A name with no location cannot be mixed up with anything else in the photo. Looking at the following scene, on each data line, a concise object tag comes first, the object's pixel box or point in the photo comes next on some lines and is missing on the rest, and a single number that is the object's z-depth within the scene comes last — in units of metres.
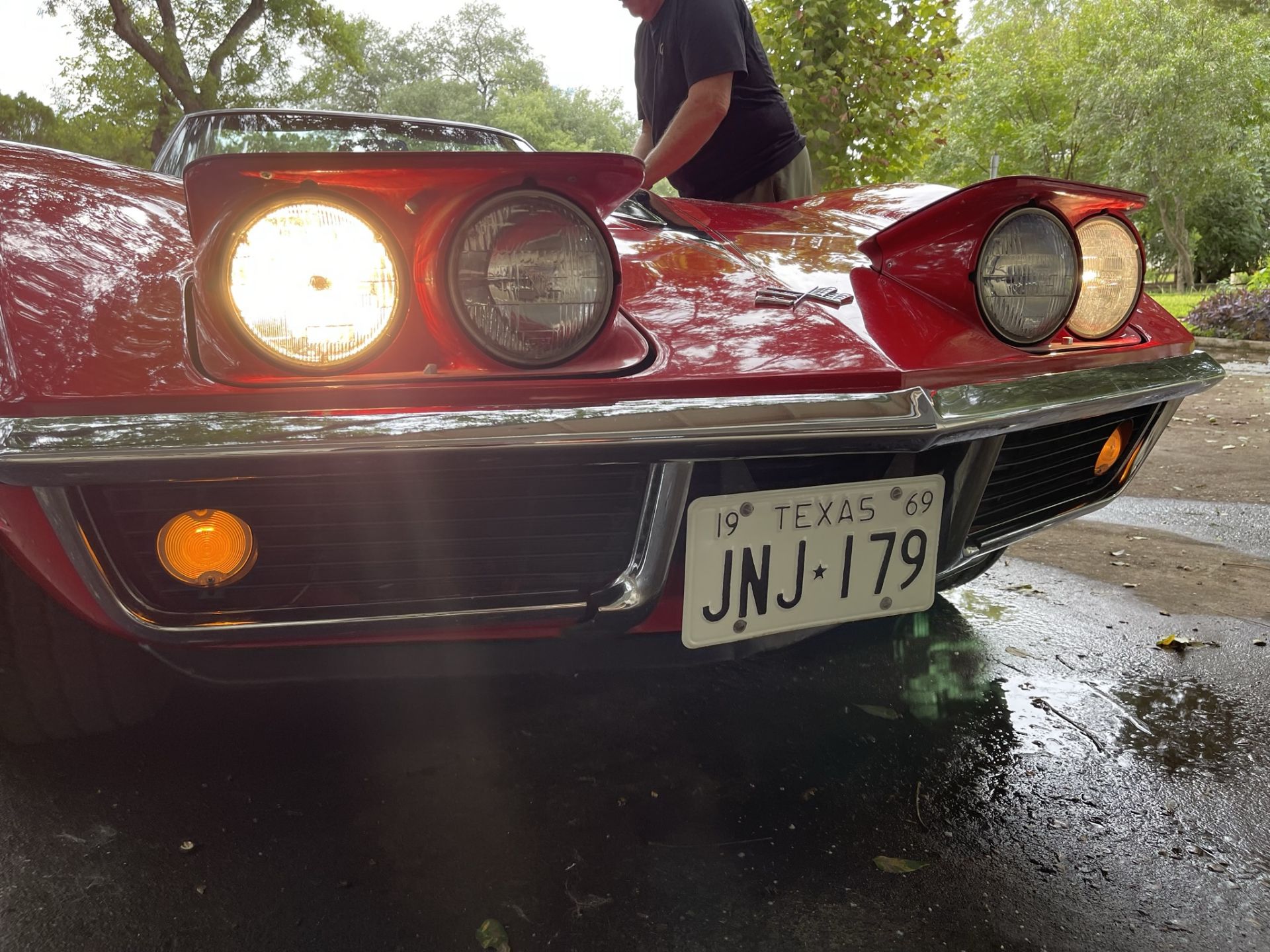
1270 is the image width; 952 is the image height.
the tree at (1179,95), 21.33
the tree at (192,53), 15.41
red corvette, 1.14
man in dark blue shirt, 2.58
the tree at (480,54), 50.38
